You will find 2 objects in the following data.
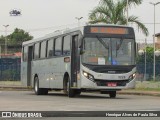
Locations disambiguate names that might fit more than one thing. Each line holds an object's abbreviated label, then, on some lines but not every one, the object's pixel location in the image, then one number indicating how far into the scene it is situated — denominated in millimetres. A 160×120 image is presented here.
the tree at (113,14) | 46469
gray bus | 24469
